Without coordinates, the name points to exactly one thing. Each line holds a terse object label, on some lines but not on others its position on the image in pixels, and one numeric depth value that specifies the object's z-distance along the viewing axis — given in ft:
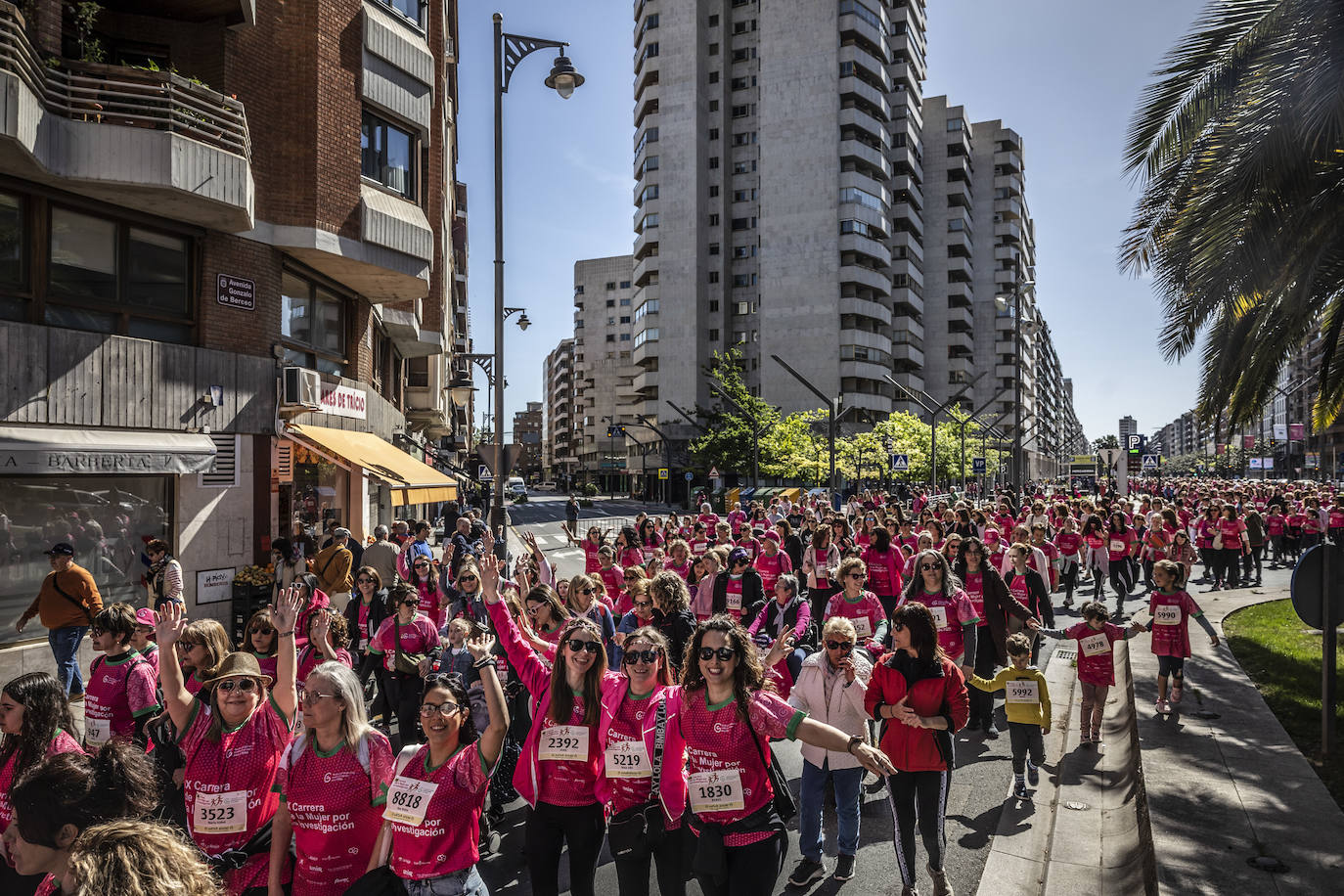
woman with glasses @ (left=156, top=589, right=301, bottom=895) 12.80
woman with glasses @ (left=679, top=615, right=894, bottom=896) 13.53
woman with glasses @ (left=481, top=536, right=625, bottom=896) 14.51
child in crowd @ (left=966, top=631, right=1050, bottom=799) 22.88
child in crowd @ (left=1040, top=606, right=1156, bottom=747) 26.55
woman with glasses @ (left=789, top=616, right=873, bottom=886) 18.42
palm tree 26.08
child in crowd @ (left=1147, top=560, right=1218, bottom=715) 28.53
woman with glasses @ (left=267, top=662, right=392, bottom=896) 12.21
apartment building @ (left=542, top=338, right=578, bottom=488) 458.91
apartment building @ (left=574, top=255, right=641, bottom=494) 395.14
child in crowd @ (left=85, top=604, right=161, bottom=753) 17.24
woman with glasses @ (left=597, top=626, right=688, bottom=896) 14.07
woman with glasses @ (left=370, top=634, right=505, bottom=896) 12.12
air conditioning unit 47.67
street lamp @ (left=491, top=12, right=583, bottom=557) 42.59
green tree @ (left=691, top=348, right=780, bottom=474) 183.62
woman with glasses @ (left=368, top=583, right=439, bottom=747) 24.47
